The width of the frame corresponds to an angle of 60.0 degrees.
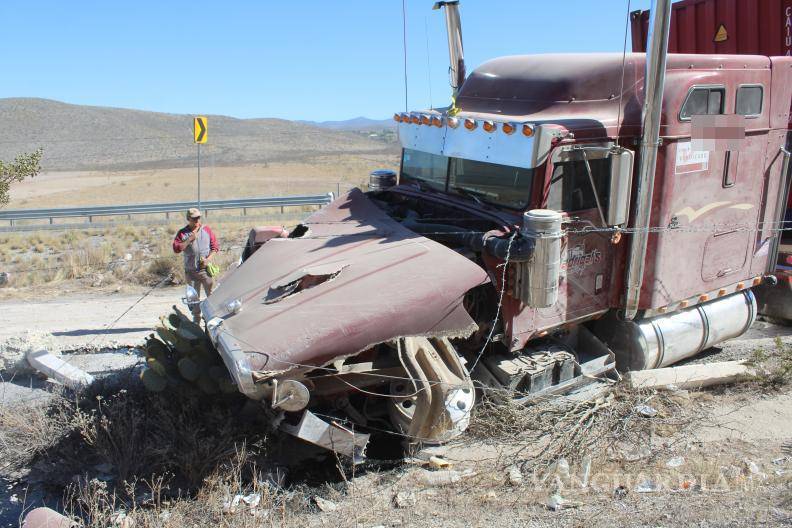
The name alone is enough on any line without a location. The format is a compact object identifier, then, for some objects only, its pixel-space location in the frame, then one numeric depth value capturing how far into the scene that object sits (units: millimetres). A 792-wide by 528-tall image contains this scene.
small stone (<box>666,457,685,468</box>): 4998
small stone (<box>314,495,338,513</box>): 4578
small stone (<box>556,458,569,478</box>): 4905
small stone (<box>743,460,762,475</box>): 4828
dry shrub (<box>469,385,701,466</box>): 5266
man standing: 8594
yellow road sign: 12086
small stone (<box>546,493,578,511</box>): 4418
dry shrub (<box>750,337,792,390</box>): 6465
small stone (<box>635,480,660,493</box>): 4609
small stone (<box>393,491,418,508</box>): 4575
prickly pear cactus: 5211
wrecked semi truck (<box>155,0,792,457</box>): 4715
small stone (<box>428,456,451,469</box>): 5109
